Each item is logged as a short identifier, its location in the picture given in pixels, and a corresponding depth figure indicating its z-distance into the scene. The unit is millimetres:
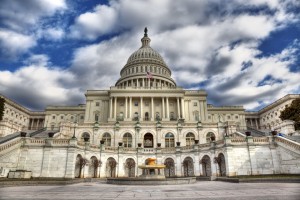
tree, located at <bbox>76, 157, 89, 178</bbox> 33281
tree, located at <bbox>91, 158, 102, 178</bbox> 37219
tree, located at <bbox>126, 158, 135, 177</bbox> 41625
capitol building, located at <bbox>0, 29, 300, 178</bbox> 31312
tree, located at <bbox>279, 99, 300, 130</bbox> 61212
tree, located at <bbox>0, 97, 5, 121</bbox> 65312
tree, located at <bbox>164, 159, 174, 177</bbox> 42788
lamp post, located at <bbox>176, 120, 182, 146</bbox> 51938
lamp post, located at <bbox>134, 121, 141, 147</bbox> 51672
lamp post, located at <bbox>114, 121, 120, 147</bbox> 51884
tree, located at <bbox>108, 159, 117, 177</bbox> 39906
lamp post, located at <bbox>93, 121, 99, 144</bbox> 51409
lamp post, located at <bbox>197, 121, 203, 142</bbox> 52216
